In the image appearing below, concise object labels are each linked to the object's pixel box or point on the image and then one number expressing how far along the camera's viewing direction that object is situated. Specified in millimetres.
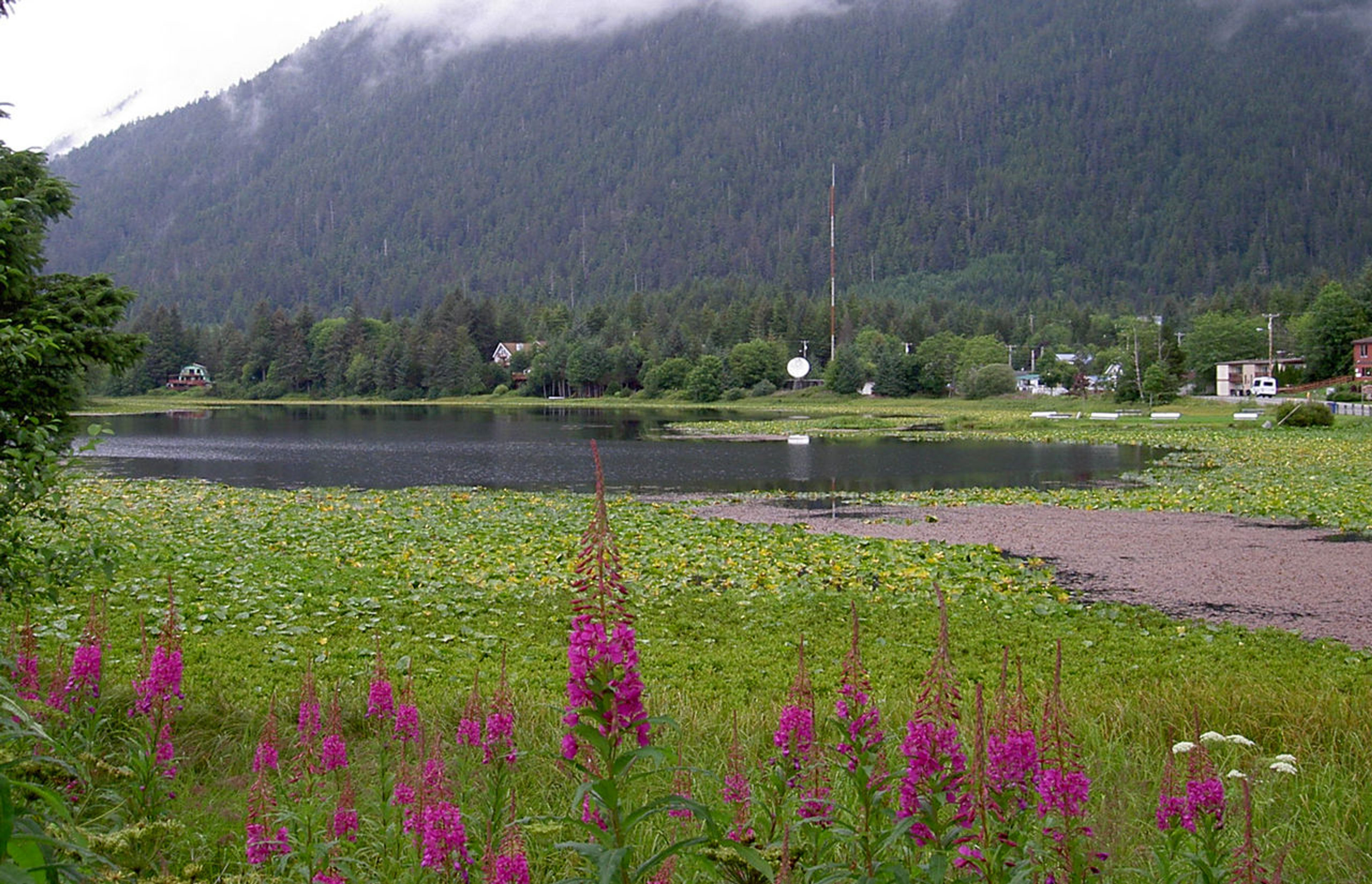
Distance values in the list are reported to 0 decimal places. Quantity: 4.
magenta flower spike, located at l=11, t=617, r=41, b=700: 5742
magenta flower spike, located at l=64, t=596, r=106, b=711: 5812
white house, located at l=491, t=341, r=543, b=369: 163062
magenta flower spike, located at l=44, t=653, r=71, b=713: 5961
